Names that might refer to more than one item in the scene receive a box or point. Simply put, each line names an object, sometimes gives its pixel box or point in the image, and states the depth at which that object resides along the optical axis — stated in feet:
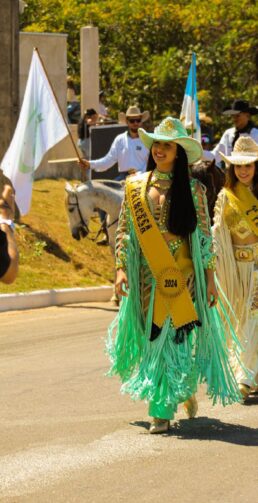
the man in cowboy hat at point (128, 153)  55.01
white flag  54.65
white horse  54.39
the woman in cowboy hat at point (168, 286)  28.37
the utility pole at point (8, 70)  58.39
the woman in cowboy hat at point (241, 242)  32.53
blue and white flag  53.14
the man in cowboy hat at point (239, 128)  50.65
